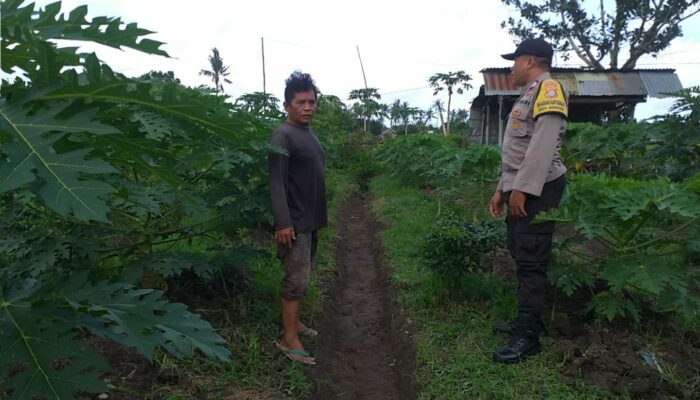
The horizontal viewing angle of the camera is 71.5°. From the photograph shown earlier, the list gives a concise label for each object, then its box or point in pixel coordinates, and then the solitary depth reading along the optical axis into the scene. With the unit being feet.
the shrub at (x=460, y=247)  12.14
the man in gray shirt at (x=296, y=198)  10.02
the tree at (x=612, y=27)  69.10
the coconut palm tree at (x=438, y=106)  163.32
